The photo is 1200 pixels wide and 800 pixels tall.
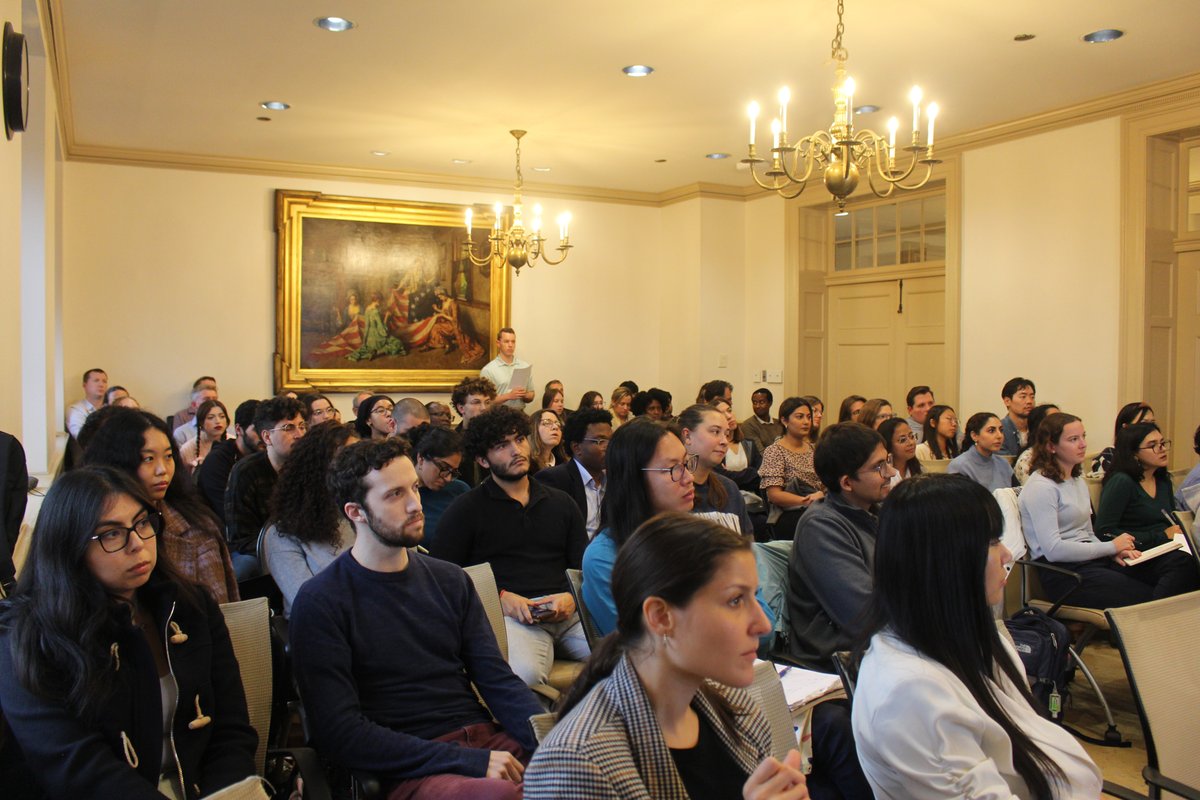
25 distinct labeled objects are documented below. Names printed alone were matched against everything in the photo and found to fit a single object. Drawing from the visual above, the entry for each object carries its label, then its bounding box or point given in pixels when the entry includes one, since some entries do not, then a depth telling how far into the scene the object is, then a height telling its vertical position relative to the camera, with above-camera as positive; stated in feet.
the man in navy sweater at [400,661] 7.45 -2.32
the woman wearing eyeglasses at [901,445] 15.80 -1.04
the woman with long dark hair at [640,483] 9.80 -1.04
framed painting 31.09 +2.71
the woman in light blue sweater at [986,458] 17.28 -1.40
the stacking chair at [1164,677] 7.59 -2.35
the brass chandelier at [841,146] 15.38 +3.90
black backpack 11.47 -3.18
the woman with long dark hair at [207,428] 19.10 -0.97
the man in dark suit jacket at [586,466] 14.84 -1.35
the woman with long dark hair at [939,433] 21.53 -1.17
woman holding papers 13.96 -2.34
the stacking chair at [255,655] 7.96 -2.27
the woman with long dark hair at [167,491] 9.50 -1.13
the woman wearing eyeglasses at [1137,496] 15.20 -1.80
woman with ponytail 4.65 -1.50
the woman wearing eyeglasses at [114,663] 6.07 -1.90
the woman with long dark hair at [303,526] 10.80 -1.67
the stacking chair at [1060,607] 12.56 -3.15
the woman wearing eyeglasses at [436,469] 14.25 -1.31
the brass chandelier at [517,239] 27.40 +4.07
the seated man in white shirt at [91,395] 27.61 -0.48
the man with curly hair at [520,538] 11.39 -1.95
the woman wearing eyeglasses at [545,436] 18.89 -1.09
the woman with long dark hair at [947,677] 5.82 -1.85
